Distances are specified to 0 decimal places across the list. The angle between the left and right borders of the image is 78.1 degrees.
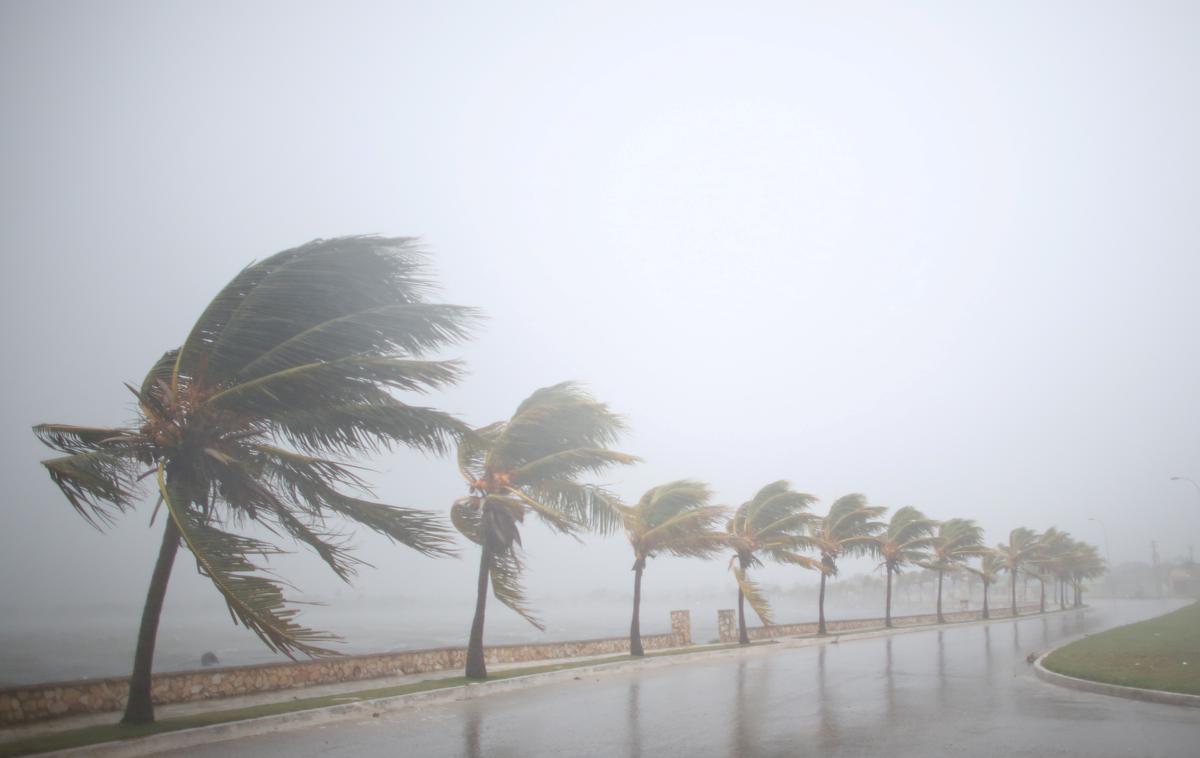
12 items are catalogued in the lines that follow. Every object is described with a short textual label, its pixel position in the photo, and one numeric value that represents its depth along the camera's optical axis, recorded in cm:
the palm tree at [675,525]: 2552
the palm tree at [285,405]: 1083
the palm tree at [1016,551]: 6016
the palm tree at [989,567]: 5509
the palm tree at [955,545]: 5150
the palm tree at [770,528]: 3081
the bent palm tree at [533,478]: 1773
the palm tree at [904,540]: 4588
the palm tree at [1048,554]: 6397
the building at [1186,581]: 13930
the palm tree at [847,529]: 3925
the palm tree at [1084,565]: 7796
